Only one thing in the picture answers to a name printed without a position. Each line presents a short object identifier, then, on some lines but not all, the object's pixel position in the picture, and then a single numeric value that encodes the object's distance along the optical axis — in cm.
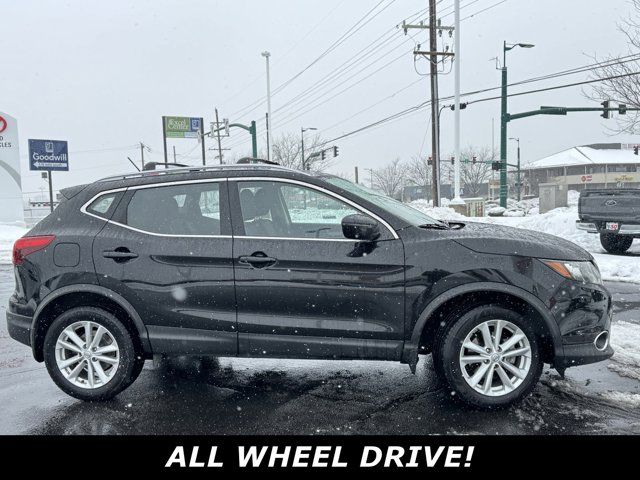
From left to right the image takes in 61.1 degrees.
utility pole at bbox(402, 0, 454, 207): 2366
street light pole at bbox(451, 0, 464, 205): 2238
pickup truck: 1198
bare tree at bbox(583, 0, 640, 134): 2128
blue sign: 2838
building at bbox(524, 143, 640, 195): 8883
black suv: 389
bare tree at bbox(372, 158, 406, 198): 10294
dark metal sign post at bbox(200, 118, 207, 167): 4277
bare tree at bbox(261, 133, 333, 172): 5775
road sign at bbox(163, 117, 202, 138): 5494
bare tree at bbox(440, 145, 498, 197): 8962
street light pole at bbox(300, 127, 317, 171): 5438
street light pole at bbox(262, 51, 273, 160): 3447
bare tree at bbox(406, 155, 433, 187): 9656
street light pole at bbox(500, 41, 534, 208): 2812
